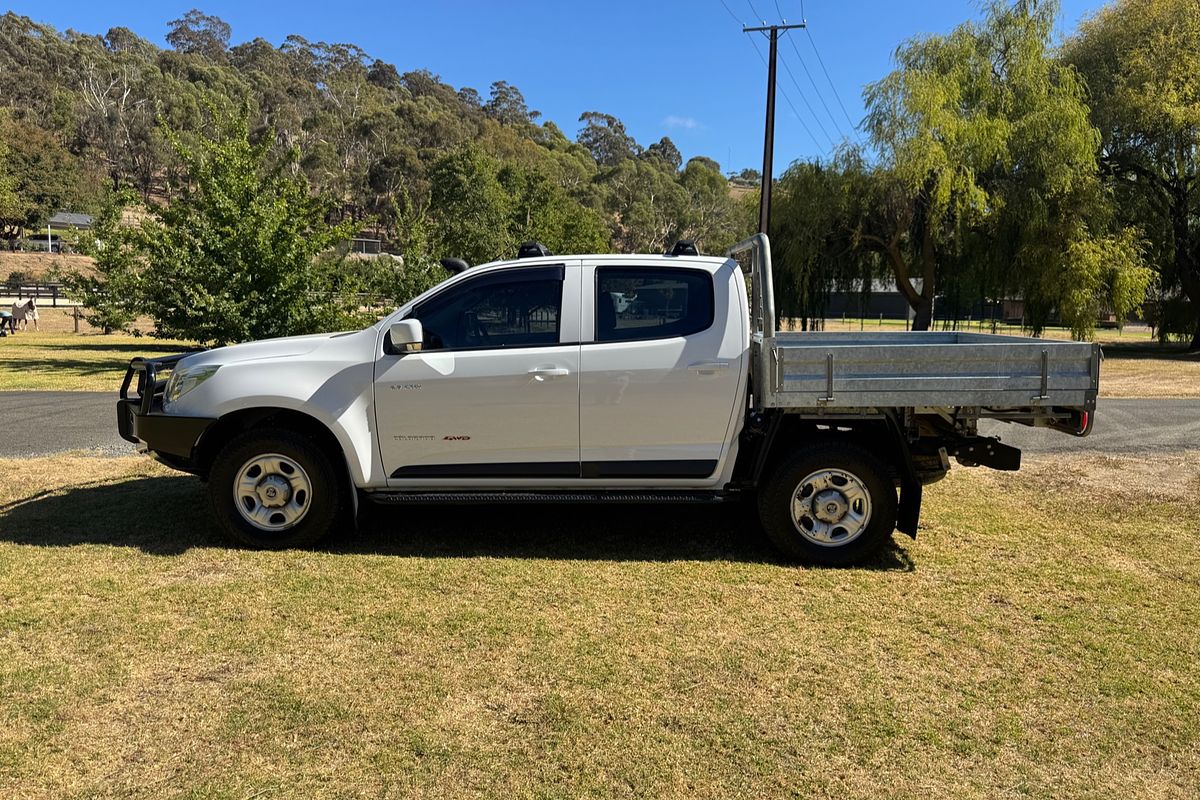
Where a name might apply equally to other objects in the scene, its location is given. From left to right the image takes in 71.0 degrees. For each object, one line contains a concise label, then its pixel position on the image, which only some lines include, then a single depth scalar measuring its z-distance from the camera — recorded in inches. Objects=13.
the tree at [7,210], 1637.4
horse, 1206.3
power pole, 937.5
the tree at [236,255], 589.0
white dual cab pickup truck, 202.1
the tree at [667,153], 7465.6
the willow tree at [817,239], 959.0
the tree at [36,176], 2962.6
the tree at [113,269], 637.9
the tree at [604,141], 6978.4
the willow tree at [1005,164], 874.6
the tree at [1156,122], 988.6
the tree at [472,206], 1317.7
